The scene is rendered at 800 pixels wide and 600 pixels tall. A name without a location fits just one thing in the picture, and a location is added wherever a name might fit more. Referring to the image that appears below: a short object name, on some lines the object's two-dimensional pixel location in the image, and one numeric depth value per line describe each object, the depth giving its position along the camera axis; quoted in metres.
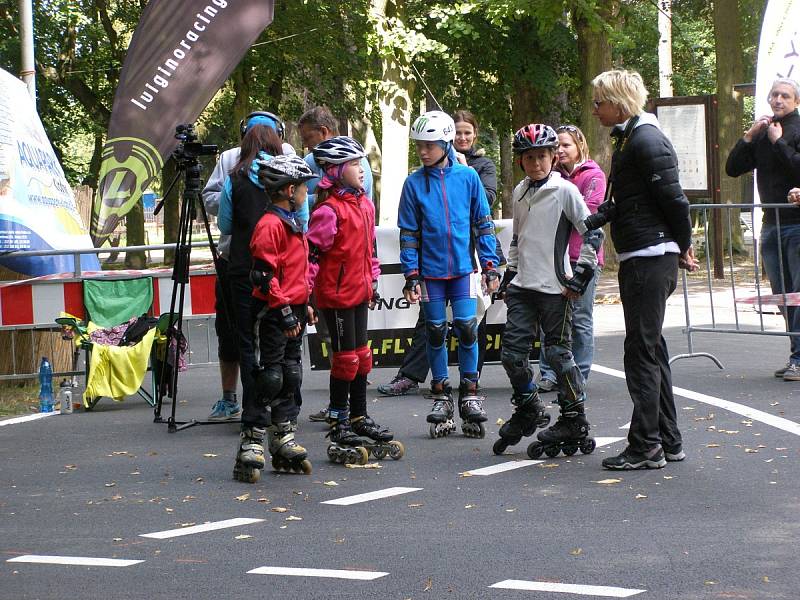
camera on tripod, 8.91
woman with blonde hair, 7.07
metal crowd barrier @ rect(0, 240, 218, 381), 11.02
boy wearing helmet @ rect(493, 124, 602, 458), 7.61
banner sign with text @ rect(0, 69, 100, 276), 11.21
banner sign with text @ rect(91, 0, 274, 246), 14.90
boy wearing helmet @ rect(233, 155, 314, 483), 7.22
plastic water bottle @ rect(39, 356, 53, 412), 10.48
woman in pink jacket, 9.62
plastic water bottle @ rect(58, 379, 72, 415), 10.41
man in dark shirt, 10.59
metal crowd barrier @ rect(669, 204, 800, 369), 10.87
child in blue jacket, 8.59
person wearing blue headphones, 8.73
